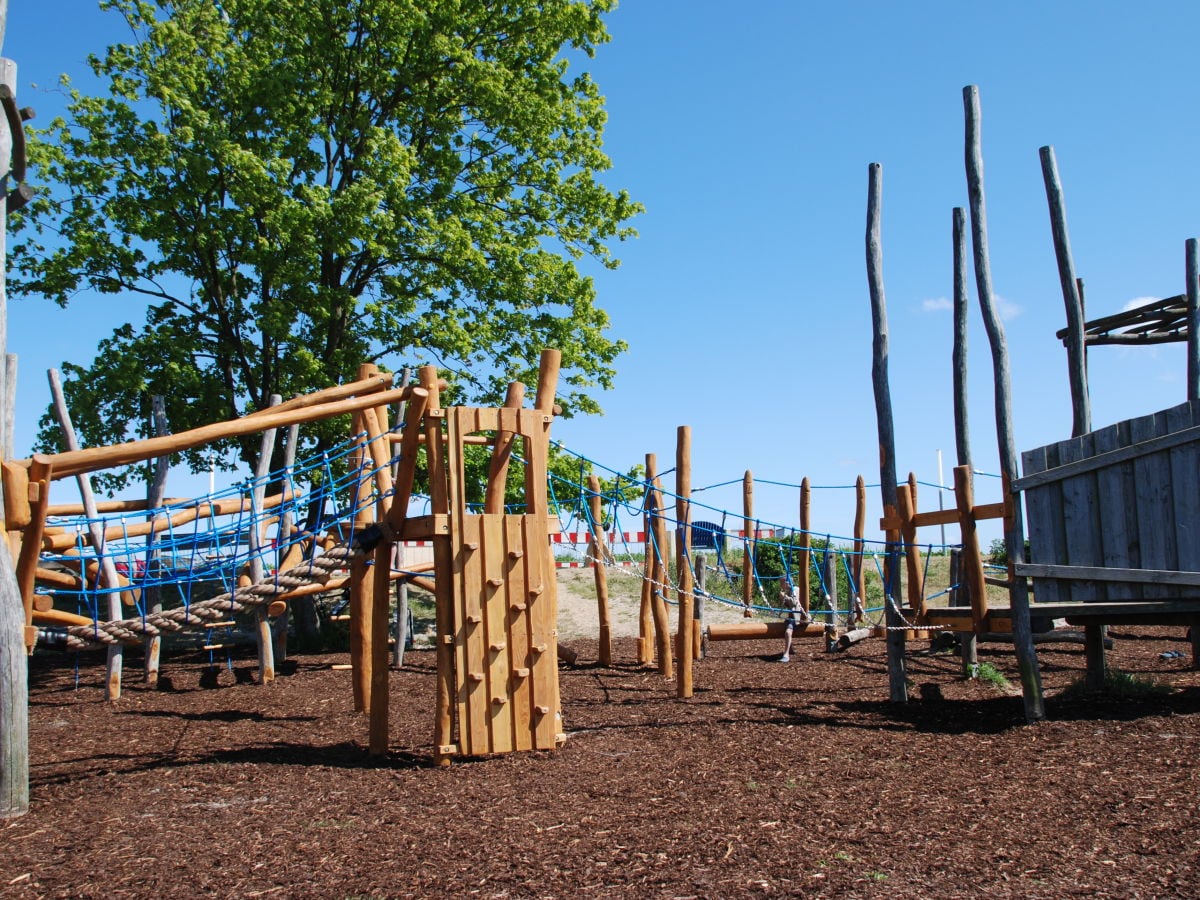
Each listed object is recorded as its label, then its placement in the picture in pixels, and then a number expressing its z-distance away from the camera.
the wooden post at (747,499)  12.83
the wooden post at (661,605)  10.12
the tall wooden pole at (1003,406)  7.55
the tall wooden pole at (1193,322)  11.97
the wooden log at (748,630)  10.40
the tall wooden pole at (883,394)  8.51
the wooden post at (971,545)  8.06
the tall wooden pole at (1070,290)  10.14
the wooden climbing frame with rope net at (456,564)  6.55
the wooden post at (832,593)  12.08
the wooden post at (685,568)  9.19
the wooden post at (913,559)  8.82
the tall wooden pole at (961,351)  8.67
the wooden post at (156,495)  10.91
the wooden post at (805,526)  12.88
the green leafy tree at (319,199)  14.23
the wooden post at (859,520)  13.88
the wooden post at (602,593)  11.81
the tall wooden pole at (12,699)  5.48
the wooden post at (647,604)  10.87
